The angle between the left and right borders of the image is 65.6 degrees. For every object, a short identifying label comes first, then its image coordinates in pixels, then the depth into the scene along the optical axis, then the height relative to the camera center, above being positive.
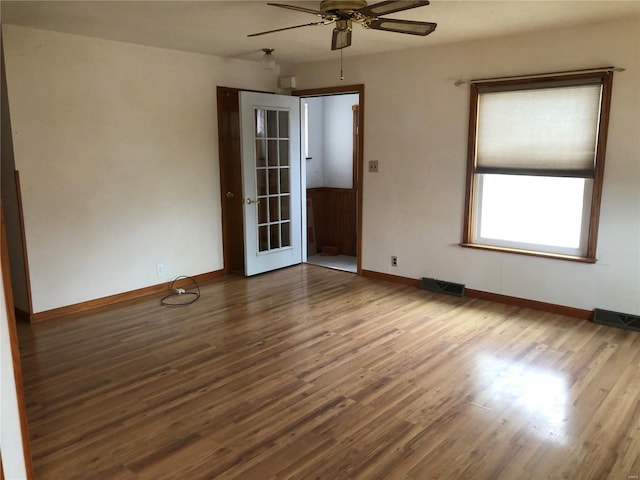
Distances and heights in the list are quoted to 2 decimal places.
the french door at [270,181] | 5.45 -0.31
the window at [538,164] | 4.02 -0.10
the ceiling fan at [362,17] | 2.92 +0.83
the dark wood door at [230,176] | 5.48 -0.25
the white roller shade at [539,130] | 4.02 +0.19
